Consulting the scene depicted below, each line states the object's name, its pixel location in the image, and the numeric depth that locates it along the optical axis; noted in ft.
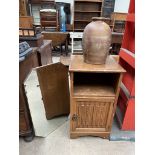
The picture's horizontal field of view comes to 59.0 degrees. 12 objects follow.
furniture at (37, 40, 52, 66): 6.61
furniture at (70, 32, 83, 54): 12.66
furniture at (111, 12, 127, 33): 14.29
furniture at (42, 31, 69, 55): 12.24
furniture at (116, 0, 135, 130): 4.19
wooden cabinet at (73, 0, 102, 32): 15.88
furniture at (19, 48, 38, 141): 3.76
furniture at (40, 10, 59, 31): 14.93
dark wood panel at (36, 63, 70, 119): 4.63
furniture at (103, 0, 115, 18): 15.95
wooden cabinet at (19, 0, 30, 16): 15.58
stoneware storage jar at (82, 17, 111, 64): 3.40
